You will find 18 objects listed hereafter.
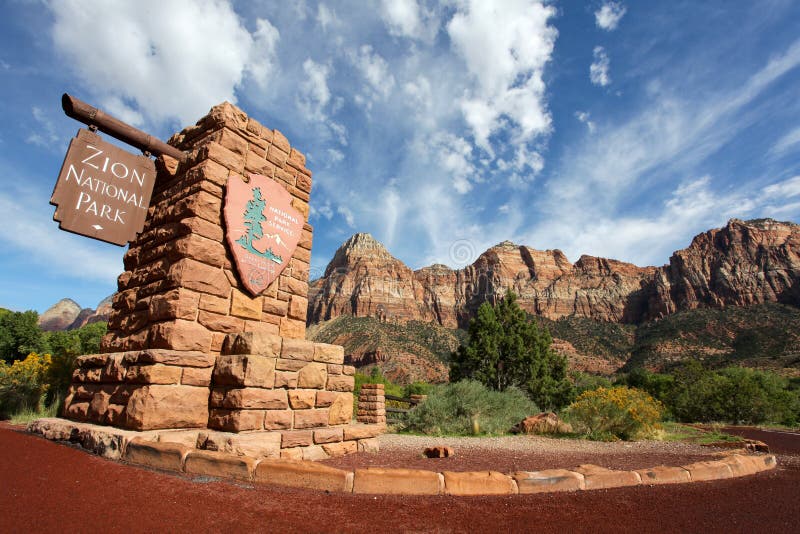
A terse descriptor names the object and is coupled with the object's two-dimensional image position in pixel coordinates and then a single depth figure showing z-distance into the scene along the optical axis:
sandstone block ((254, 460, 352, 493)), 3.15
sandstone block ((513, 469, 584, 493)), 3.40
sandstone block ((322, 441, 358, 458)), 4.79
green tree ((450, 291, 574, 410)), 24.30
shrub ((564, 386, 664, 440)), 9.88
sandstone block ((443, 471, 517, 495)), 3.23
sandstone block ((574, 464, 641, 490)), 3.62
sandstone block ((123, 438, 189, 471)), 3.34
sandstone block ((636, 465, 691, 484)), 3.91
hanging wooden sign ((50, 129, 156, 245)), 4.48
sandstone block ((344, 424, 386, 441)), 5.15
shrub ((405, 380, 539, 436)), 11.22
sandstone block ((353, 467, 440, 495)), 3.15
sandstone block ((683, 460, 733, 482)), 4.22
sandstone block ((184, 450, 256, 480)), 3.24
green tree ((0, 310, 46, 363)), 30.70
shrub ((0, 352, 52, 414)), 8.27
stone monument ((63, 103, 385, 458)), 4.22
